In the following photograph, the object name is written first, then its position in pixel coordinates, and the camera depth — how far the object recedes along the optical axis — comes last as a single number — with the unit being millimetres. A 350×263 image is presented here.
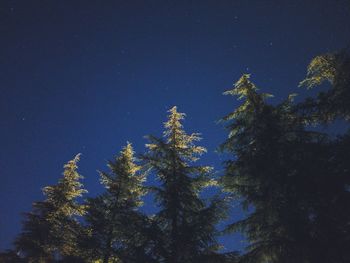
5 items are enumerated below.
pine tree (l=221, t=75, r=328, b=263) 11398
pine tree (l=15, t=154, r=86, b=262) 19531
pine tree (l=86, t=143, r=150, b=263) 14320
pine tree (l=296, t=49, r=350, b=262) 10398
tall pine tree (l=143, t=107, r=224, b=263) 13945
